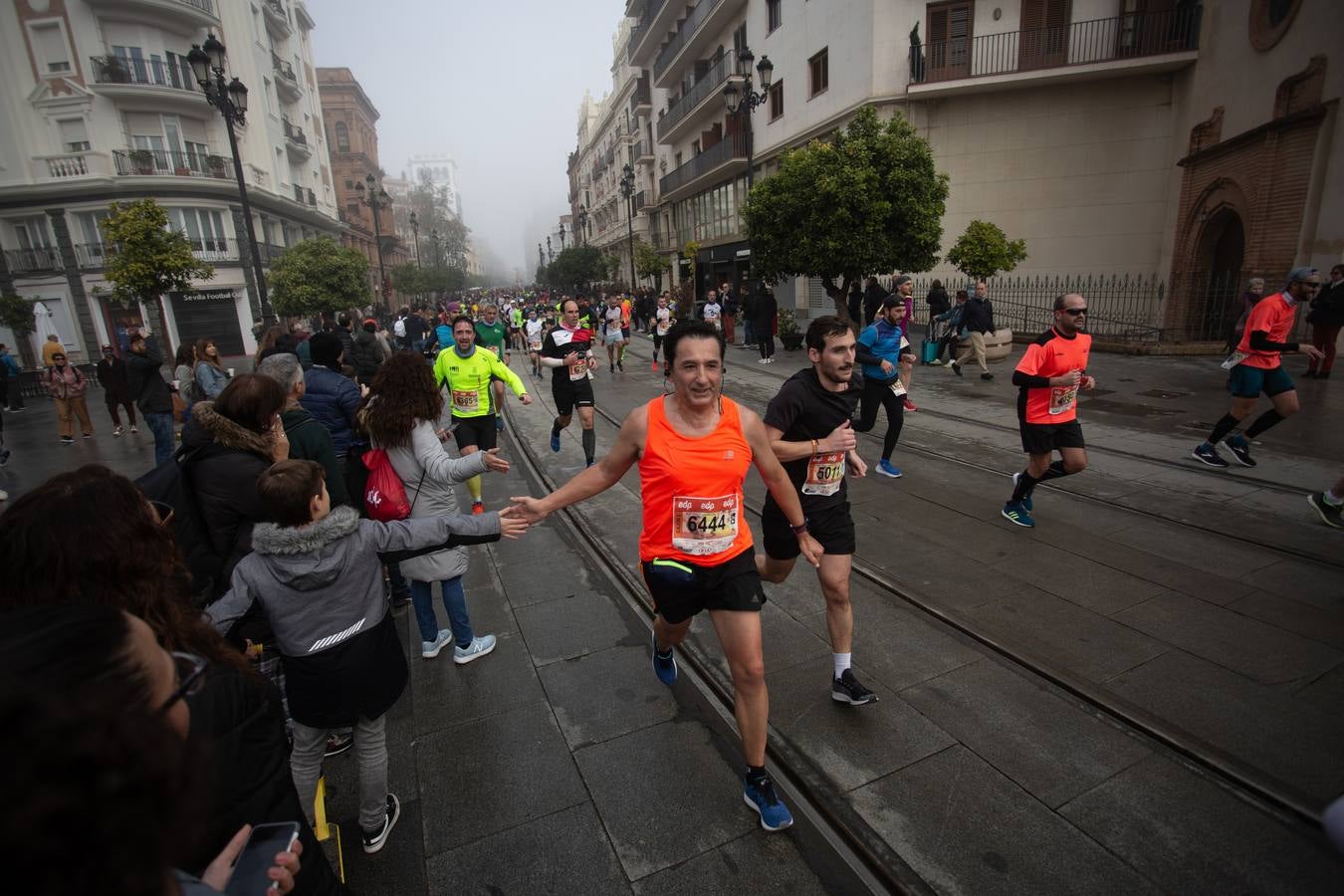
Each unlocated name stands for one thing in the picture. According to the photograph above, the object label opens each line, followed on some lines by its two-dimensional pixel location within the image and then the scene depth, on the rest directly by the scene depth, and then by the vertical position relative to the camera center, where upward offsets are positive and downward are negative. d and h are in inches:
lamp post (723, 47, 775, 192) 679.7 +202.0
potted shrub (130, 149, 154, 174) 1154.7 +252.4
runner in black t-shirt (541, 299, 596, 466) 335.3 -42.7
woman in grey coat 157.4 -38.5
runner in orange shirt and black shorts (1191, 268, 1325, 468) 268.5 -44.0
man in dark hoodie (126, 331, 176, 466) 379.9 -46.2
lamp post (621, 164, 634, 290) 1342.3 +201.8
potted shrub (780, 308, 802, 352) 778.8 -65.2
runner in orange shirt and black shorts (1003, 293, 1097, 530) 224.4 -43.7
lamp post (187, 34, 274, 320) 533.6 +181.3
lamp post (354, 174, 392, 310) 1298.4 +200.4
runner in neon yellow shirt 264.4 -35.0
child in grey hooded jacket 99.6 -46.8
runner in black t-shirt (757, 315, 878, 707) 142.0 -39.3
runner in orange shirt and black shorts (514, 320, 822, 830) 113.2 -39.4
